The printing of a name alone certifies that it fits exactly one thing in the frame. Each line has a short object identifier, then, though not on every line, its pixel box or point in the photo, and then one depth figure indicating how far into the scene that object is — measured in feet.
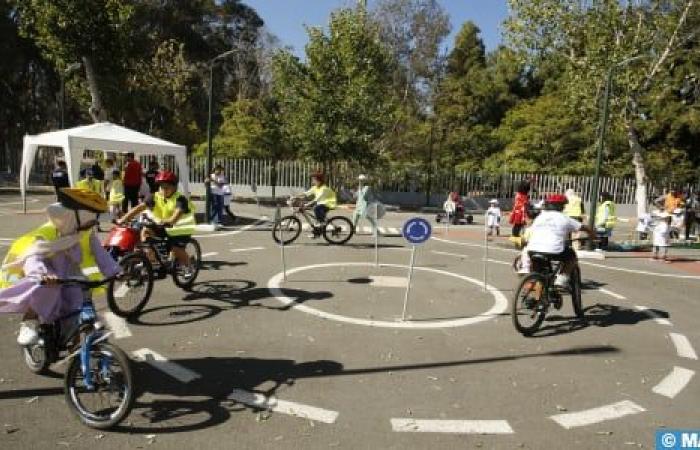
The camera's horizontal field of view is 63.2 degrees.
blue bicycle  14.39
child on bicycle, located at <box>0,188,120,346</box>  15.60
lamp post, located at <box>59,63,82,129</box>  74.64
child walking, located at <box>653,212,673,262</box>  48.44
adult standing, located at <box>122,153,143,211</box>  53.93
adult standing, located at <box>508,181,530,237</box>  44.97
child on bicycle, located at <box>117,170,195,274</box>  26.53
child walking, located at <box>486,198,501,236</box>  59.88
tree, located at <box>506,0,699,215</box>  60.75
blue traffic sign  26.96
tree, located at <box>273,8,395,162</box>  86.38
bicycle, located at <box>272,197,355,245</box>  46.09
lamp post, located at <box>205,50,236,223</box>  52.90
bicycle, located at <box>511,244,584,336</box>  24.12
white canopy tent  51.37
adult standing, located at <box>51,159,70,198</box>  53.78
